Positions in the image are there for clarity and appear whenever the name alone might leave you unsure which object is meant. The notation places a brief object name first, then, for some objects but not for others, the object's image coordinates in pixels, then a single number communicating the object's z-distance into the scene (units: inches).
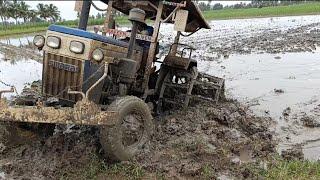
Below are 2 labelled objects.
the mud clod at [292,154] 146.5
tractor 120.8
